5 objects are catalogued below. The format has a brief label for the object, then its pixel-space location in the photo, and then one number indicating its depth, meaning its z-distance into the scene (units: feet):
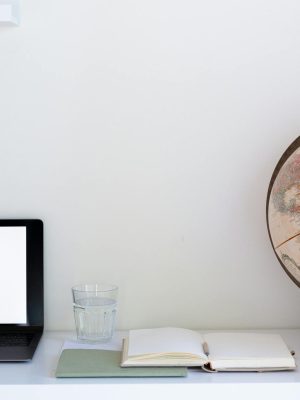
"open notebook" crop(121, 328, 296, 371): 3.91
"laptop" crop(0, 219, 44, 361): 4.72
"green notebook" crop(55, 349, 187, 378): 3.79
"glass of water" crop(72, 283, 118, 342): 4.52
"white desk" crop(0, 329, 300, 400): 3.66
